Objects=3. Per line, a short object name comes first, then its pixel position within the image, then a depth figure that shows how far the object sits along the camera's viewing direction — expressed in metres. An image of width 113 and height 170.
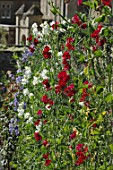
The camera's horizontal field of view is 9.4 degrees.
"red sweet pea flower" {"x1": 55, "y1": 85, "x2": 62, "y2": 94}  4.22
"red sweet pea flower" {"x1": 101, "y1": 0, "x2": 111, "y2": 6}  3.74
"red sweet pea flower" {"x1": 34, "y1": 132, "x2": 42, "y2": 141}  4.66
